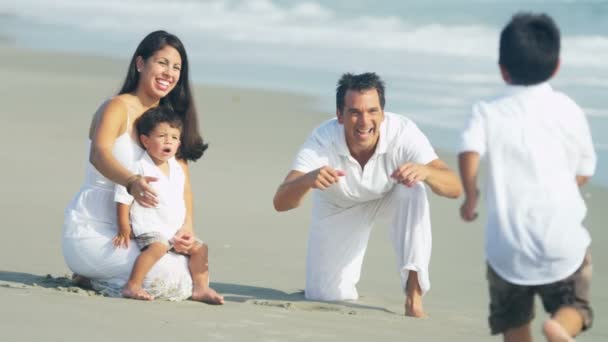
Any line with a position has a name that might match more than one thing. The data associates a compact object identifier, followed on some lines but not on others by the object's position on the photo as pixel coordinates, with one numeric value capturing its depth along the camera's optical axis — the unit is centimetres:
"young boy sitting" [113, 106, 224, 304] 974
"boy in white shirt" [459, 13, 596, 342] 678
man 999
